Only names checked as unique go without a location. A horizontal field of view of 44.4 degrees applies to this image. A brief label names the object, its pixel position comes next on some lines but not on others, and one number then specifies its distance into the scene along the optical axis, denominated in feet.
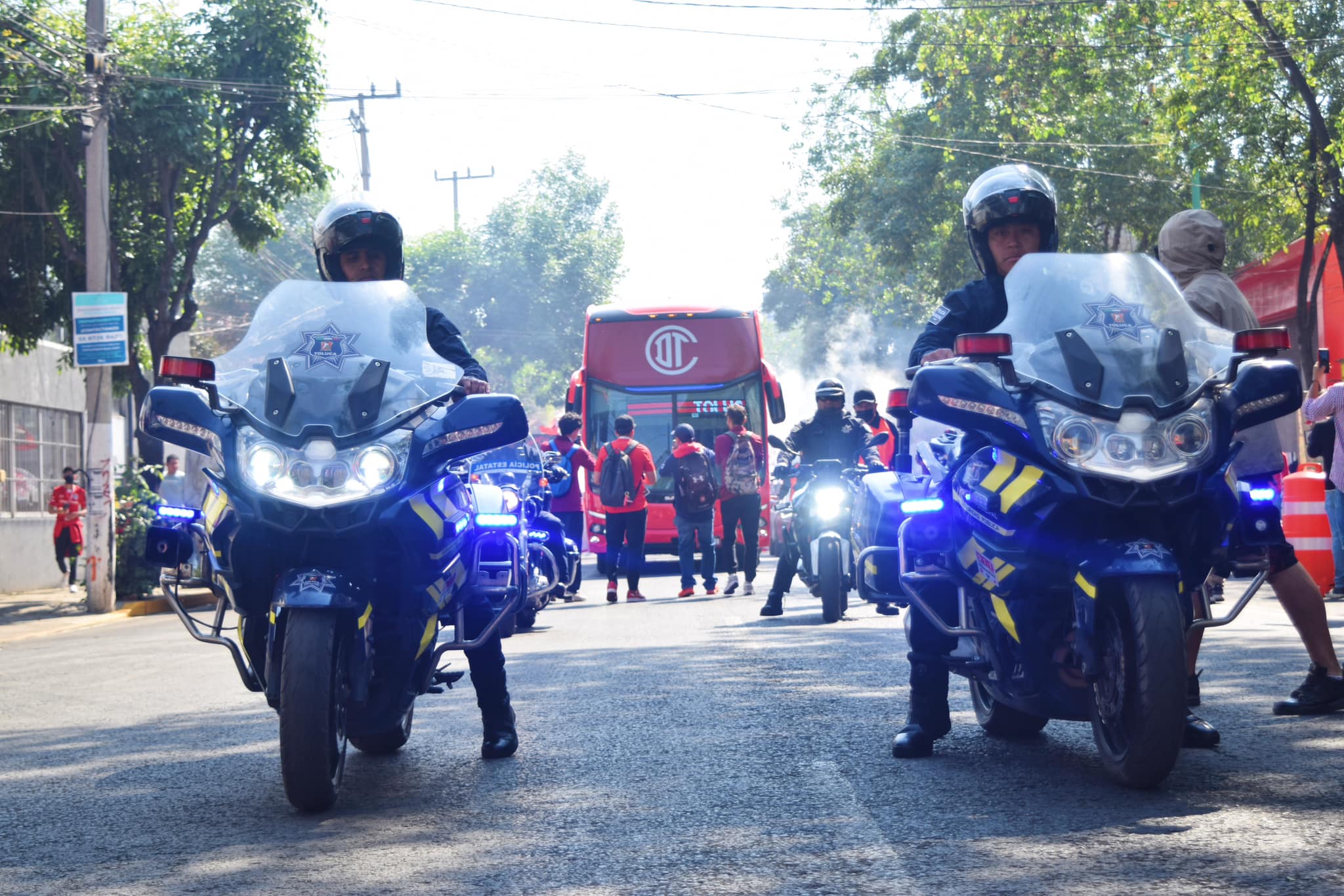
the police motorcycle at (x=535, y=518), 22.63
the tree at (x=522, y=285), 256.73
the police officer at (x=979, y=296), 19.30
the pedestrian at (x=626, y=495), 53.52
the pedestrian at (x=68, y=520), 73.15
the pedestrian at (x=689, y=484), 53.16
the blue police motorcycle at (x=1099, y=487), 15.66
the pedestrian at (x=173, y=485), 67.92
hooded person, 21.54
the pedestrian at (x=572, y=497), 53.67
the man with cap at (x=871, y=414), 45.32
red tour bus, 73.72
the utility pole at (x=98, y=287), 60.29
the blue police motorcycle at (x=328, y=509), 16.20
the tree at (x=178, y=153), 70.33
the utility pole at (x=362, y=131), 150.20
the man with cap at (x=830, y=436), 40.96
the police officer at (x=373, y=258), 19.74
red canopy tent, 105.29
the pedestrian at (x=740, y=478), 50.88
